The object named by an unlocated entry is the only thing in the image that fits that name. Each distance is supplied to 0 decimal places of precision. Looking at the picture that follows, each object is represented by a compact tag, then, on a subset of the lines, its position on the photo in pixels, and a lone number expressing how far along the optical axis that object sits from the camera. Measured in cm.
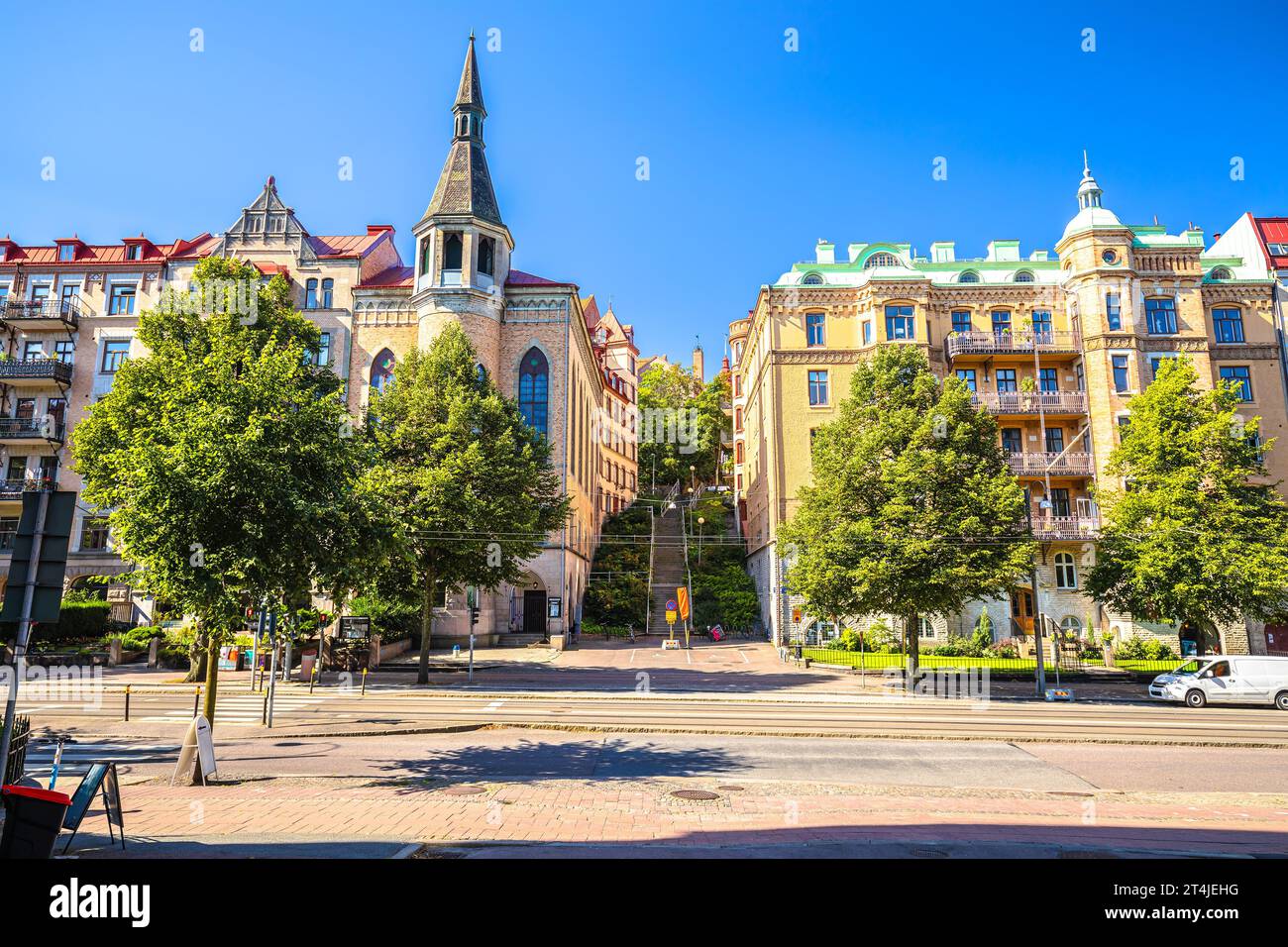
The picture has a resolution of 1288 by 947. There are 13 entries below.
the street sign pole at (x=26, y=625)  646
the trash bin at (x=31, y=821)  528
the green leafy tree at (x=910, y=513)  2491
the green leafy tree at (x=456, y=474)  2483
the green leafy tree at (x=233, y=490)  1088
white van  2194
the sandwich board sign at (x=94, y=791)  643
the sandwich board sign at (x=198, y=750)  1062
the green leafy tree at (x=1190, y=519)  2500
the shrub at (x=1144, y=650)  3178
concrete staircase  4419
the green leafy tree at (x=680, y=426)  6994
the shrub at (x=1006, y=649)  3246
